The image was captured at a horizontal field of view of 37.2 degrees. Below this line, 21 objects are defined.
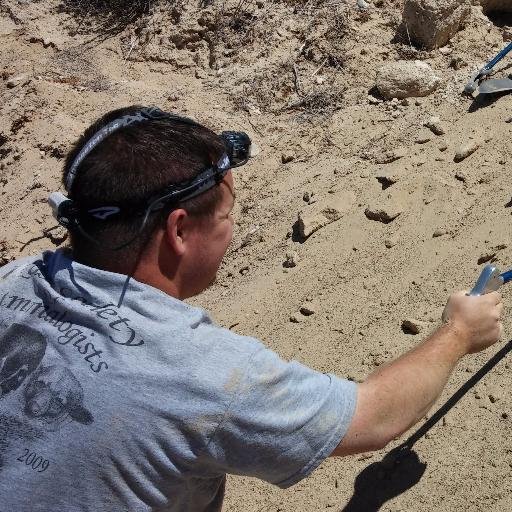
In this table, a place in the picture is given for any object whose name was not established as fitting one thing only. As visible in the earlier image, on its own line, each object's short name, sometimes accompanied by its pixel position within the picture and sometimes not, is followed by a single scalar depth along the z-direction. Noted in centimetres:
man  148
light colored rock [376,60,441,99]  424
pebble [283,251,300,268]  375
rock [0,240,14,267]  482
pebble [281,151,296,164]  443
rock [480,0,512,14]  475
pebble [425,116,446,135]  397
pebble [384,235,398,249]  353
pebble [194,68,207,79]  541
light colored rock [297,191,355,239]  382
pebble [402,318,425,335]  307
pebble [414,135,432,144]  396
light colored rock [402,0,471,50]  444
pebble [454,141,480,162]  372
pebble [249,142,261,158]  457
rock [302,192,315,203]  405
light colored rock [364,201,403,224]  363
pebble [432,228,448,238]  344
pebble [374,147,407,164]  394
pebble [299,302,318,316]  344
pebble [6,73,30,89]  576
